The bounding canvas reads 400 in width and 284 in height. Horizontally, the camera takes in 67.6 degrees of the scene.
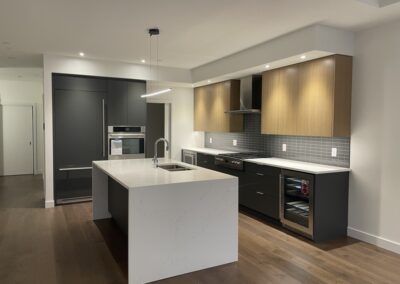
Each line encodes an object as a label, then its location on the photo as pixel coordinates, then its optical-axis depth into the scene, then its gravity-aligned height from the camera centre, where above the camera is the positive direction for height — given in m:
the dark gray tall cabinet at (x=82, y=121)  5.22 +0.12
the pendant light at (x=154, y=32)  3.68 +1.20
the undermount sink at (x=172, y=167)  3.87 -0.51
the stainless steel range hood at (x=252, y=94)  5.00 +0.59
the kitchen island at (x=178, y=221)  2.62 -0.88
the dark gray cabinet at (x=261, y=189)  4.17 -0.90
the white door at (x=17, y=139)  8.23 -0.33
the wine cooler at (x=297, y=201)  3.60 -0.95
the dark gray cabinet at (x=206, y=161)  5.67 -0.64
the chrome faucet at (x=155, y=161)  4.01 -0.46
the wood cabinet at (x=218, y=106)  5.71 +0.45
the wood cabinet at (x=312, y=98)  3.65 +0.42
